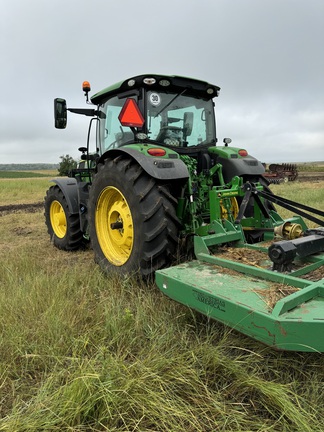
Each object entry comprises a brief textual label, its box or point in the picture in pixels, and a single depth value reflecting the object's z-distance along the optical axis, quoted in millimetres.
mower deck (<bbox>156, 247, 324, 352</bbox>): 1530
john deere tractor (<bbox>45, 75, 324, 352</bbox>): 1784
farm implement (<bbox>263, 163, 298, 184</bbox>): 24072
